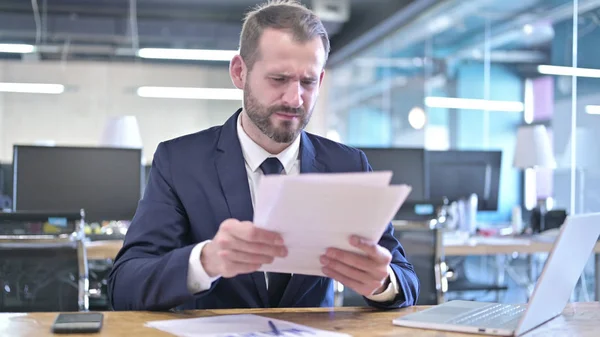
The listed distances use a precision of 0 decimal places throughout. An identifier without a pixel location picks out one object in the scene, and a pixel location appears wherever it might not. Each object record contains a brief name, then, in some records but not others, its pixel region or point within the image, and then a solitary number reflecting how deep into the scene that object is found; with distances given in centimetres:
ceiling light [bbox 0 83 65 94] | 1257
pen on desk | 139
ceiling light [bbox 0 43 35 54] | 1140
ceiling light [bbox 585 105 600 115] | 534
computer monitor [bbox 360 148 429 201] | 452
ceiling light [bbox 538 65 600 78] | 543
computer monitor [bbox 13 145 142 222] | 402
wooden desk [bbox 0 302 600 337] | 141
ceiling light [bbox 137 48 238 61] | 1177
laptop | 140
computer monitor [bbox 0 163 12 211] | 529
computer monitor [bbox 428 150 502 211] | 505
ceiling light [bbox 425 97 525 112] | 688
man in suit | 169
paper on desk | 138
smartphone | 138
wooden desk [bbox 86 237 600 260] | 419
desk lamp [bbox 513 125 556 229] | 518
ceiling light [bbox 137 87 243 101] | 1316
